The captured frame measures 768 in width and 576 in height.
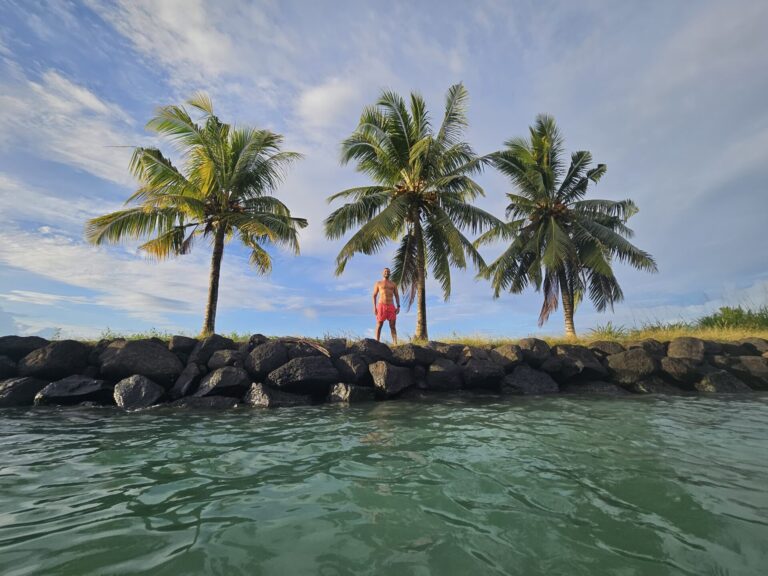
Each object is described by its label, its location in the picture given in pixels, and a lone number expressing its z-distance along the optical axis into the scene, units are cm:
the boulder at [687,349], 1009
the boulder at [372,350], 878
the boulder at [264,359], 794
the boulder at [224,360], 808
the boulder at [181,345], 848
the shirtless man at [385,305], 1138
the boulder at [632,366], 956
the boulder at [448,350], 953
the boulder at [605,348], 1034
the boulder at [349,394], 780
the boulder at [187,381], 754
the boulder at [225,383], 751
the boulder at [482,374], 888
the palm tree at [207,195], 1280
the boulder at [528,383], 898
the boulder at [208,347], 832
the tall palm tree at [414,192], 1435
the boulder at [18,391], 716
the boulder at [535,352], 959
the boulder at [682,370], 962
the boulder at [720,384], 952
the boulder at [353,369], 823
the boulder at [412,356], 885
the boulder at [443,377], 875
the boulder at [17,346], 820
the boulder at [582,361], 952
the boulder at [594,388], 915
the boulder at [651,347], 1043
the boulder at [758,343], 1123
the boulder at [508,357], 939
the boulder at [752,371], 1003
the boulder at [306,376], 777
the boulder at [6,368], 782
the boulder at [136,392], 717
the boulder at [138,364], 774
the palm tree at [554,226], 1691
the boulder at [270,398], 744
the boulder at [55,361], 774
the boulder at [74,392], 731
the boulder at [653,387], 941
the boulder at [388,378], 804
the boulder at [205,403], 724
